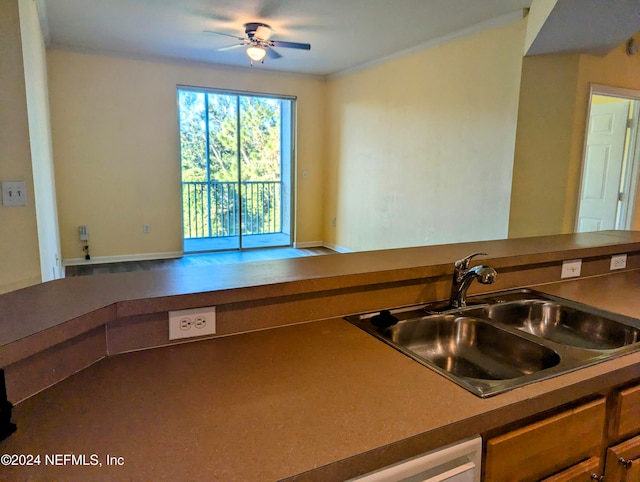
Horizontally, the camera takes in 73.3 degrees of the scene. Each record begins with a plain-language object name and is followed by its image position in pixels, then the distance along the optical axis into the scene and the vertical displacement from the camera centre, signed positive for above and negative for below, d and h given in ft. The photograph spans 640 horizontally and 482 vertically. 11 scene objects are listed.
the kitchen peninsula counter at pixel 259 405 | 2.44 -1.59
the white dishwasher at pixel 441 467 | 2.66 -1.86
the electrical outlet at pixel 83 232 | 17.79 -2.48
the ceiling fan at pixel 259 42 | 13.38 +4.32
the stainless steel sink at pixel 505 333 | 4.22 -1.70
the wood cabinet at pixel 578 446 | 3.20 -2.15
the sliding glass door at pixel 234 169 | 20.12 +0.28
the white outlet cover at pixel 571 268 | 6.60 -1.33
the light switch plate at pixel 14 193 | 7.58 -0.41
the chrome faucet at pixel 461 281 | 4.92 -1.19
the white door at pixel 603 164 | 14.29 +0.61
